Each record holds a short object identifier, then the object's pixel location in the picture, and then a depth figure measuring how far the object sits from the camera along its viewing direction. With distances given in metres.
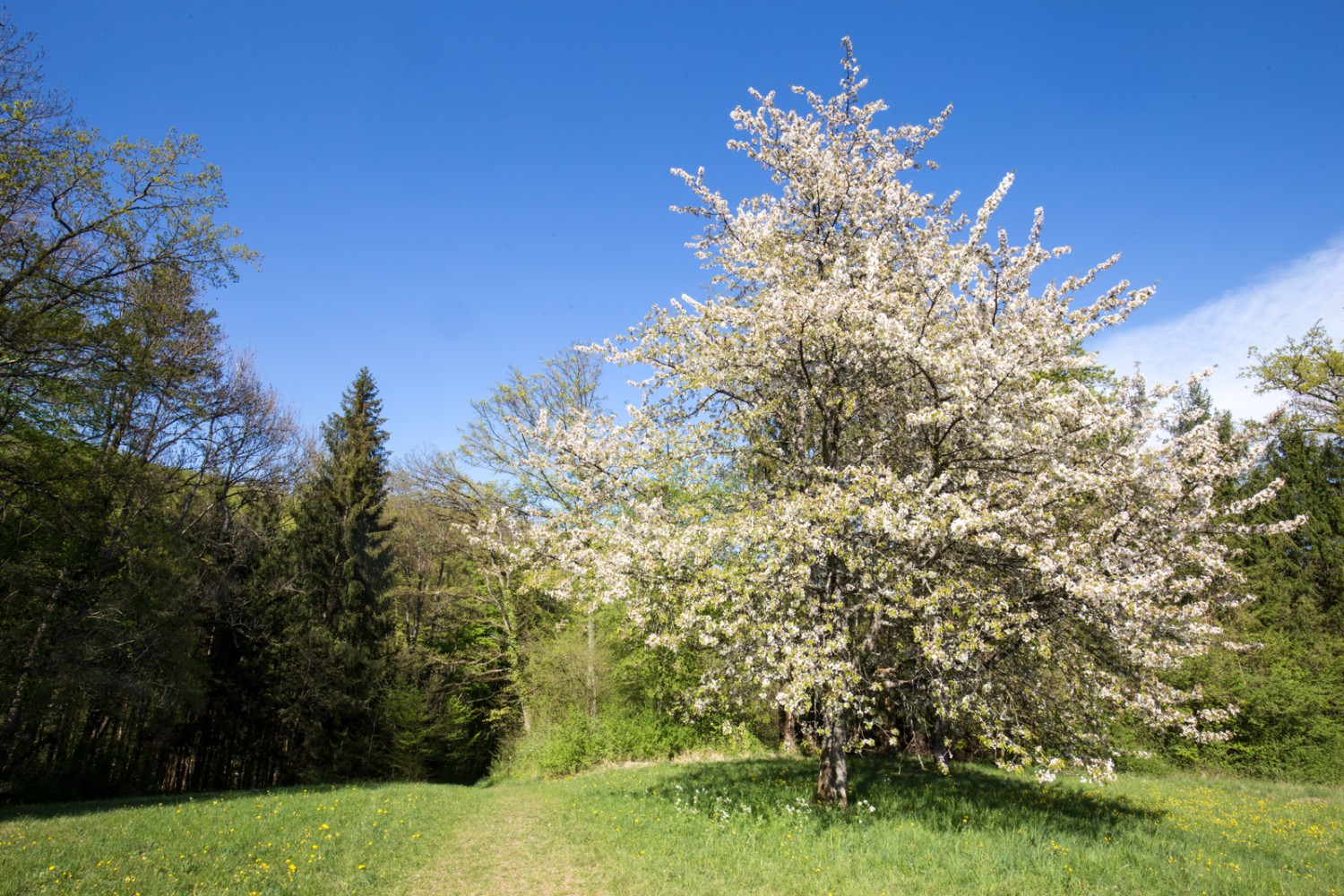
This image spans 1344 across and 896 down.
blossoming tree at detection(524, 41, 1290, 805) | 7.34
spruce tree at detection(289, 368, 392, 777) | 23.12
